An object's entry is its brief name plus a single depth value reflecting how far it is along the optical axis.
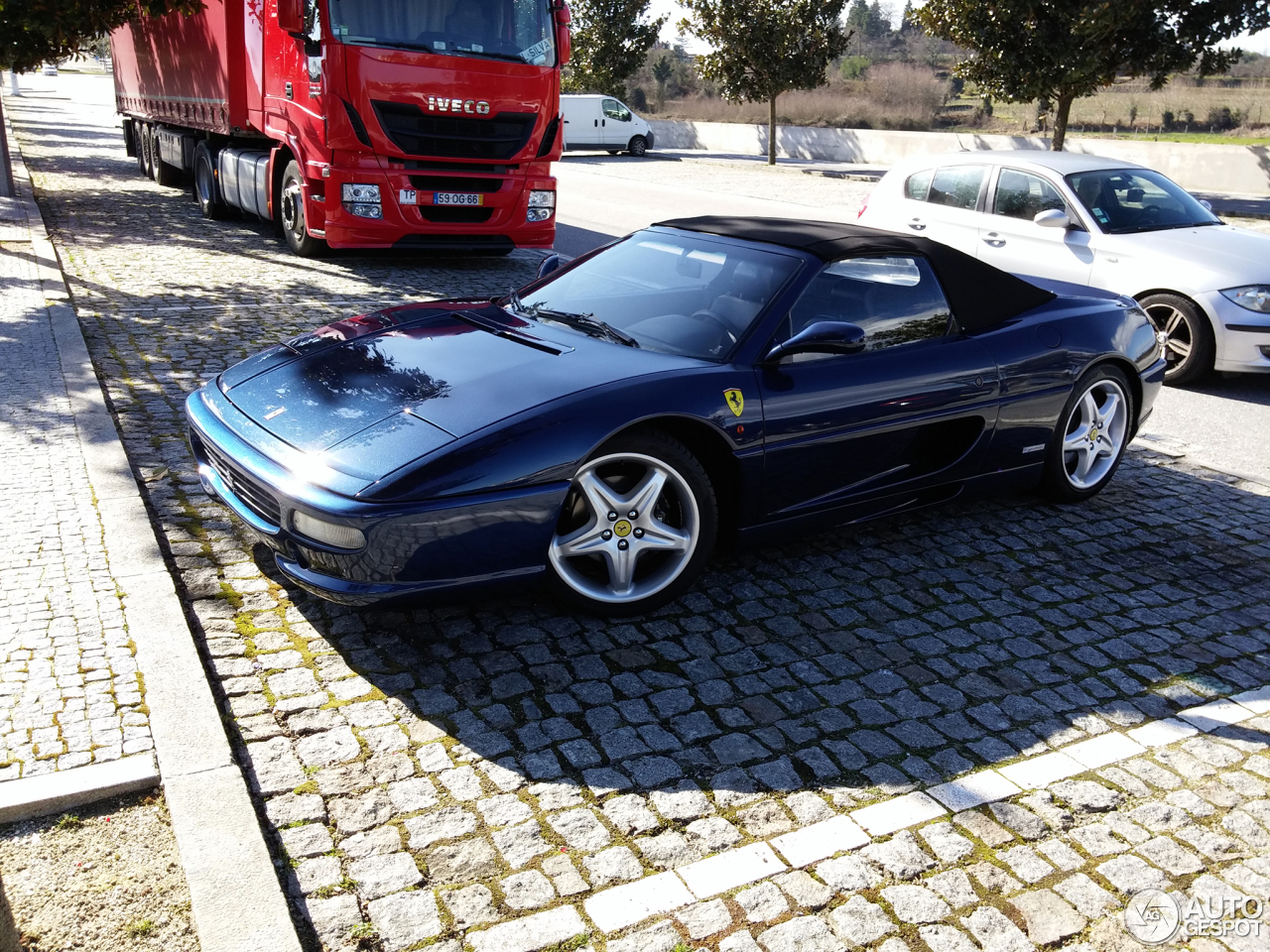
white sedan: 7.87
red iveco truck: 9.85
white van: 34.56
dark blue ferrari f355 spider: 3.63
